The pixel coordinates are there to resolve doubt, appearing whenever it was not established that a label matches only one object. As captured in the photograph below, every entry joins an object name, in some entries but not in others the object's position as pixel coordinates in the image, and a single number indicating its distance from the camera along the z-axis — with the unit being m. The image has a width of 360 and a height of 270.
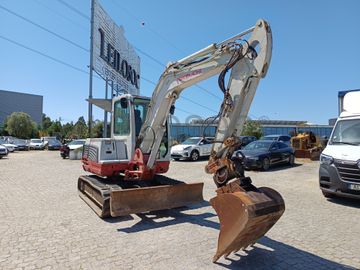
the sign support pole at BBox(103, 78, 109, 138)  26.30
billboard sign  23.75
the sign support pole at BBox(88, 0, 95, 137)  22.47
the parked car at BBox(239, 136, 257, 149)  27.62
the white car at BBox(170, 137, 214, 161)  20.16
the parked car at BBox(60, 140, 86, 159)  24.00
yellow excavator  21.64
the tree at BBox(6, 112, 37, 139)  67.21
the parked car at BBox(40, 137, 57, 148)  41.80
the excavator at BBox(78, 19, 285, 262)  4.14
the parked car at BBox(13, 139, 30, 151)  38.97
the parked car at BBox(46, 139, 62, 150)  37.28
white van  7.70
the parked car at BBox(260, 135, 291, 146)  21.83
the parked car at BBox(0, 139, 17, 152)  35.05
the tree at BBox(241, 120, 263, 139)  42.56
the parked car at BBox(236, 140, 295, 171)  15.16
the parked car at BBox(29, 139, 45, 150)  40.45
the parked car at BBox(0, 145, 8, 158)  24.45
